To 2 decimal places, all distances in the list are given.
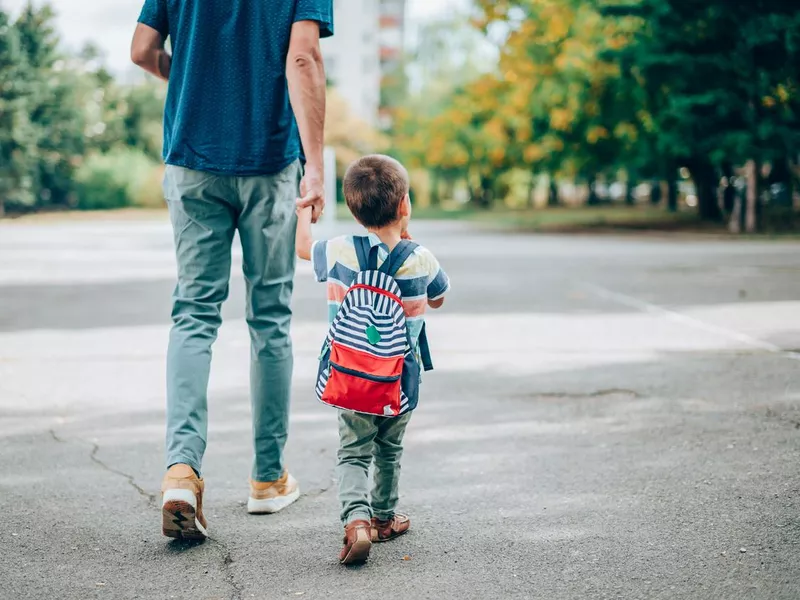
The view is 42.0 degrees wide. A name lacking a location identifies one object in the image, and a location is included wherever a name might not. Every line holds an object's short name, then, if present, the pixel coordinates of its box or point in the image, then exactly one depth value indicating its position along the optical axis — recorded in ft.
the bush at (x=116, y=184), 168.35
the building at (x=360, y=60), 297.33
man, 11.53
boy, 10.71
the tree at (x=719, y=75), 80.18
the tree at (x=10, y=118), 142.20
